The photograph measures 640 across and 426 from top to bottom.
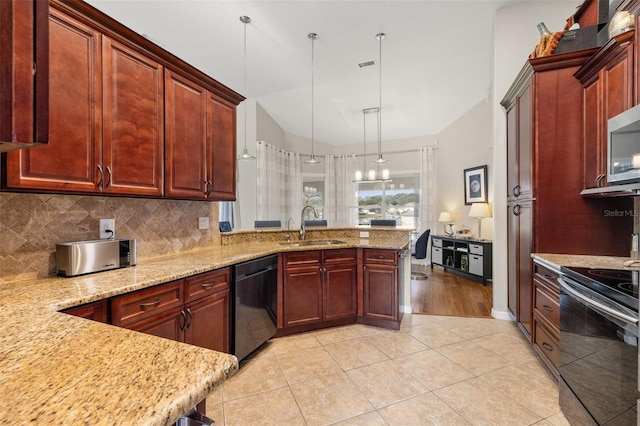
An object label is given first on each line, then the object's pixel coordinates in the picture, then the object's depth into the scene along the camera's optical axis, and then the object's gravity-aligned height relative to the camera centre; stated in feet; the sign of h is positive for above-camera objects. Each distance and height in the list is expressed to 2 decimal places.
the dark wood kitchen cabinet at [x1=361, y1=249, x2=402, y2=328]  9.49 -2.60
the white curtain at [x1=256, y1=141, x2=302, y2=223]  17.98 +2.00
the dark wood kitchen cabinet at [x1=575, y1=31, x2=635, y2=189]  5.75 +2.58
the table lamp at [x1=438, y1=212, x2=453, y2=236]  19.27 -0.42
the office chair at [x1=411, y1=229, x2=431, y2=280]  18.04 -2.30
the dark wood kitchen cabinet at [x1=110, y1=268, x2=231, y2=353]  4.77 -1.89
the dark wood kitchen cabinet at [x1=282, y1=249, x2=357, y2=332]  9.02 -2.50
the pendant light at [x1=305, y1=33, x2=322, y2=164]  10.89 +6.80
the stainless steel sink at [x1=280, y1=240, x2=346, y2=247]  10.28 -1.16
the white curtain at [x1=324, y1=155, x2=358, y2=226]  23.71 +1.67
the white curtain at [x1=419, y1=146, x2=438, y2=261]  21.03 +1.76
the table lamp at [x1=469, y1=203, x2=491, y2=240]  15.93 +0.09
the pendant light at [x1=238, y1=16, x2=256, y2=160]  10.25 +6.85
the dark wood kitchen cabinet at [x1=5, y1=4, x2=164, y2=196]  4.67 +1.74
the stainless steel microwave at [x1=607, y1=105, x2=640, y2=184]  5.22 +1.25
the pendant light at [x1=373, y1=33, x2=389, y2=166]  10.98 +6.60
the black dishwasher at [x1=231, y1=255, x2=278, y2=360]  7.22 -2.53
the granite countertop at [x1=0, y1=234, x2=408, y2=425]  1.63 -1.16
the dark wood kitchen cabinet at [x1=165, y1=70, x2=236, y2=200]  6.77 +1.86
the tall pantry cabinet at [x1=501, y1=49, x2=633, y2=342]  7.03 +1.02
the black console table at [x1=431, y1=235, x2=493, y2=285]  15.38 -2.66
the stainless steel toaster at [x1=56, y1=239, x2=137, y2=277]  5.21 -0.85
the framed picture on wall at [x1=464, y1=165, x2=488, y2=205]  16.78 +1.65
